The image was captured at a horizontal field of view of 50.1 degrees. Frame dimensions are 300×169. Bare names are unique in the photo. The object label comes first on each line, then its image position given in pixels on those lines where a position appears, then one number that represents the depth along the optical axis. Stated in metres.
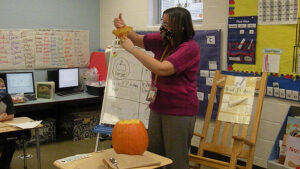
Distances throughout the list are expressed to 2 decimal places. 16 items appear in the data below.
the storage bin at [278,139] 2.63
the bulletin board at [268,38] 2.88
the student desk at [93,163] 1.64
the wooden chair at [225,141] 2.41
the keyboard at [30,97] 4.17
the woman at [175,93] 1.97
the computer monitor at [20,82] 4.23
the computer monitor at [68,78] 4.69
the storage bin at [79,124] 4.54
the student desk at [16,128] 2.79
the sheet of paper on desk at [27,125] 2.84
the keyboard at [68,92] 4.53
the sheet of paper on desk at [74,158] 1.72
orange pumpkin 1.76
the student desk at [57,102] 3.99
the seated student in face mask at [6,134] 3.16
